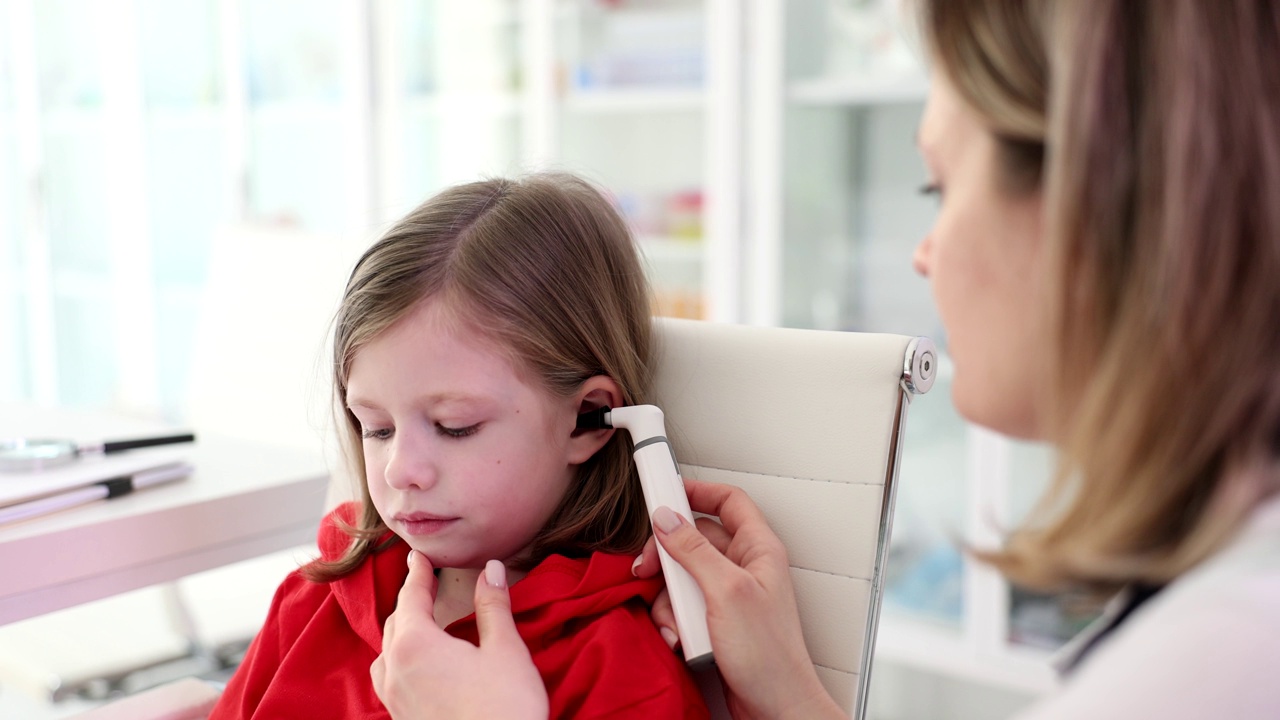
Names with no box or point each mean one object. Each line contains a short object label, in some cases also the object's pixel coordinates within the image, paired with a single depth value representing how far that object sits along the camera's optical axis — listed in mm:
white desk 1033
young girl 895
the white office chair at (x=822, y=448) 906
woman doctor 457
